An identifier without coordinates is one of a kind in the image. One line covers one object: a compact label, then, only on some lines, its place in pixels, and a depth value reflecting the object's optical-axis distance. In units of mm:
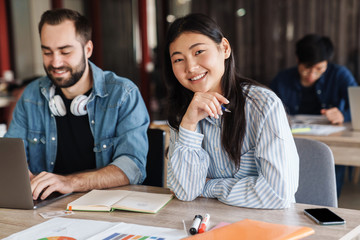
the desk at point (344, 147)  2589
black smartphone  1186
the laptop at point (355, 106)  2809
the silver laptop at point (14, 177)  1375
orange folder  1076
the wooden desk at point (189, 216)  1219
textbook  1368
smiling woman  1393
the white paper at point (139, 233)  1147
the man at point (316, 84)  3357
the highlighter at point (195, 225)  1159
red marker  1166
